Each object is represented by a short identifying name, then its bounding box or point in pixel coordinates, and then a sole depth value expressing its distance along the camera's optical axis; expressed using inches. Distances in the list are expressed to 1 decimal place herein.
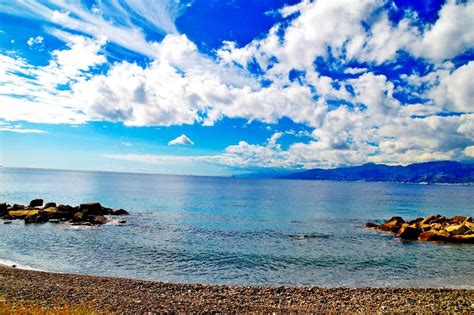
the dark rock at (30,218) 1914.6
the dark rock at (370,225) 2131.0
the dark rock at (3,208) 2148.1
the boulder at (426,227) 1892.2
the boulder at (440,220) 2137.1
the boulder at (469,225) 1797.5
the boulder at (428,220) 2102.7
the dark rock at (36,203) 2427.4
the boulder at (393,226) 1957.4
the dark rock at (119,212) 2402.8
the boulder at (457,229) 1727.4
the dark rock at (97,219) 1953.7
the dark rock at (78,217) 1979.7
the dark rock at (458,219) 2145.7
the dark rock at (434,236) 1685.5
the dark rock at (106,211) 2382.9
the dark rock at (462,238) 1646.2
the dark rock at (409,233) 1739.7
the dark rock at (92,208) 2272.4
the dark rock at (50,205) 2255.2
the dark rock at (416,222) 2101.7
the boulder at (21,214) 2021.4
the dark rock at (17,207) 2262.4
